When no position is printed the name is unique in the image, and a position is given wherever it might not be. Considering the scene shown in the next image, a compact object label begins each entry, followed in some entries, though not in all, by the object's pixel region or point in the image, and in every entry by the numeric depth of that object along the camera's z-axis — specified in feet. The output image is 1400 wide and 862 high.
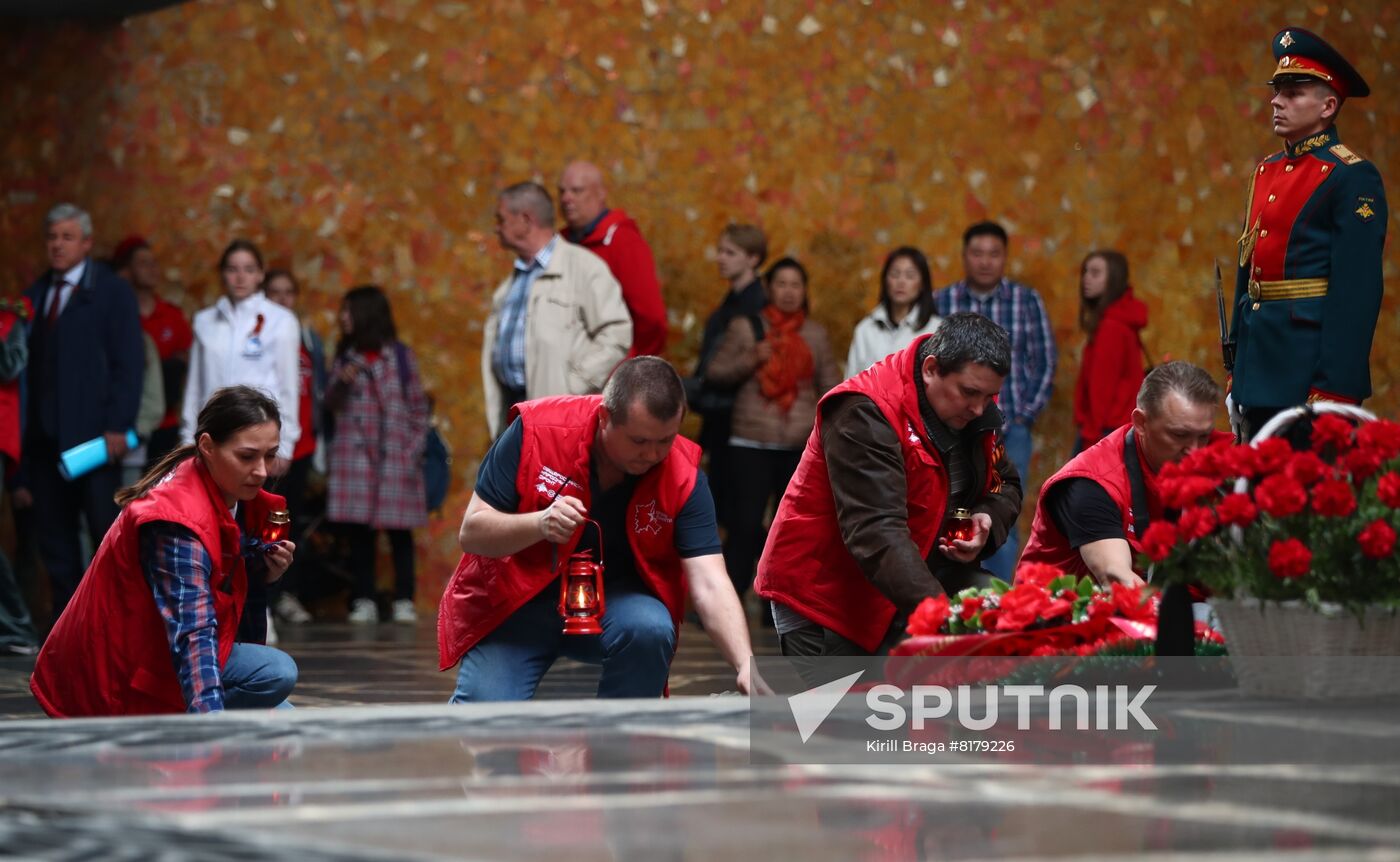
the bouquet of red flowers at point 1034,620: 21.34
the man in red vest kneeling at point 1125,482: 29.71
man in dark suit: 55.16
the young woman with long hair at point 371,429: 63.00
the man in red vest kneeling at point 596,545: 29.43
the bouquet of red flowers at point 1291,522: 19.02
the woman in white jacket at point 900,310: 59.00
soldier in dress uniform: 32.35
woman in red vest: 26.66
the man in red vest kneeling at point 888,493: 29.19
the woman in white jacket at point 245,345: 57.47
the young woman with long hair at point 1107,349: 62.23
